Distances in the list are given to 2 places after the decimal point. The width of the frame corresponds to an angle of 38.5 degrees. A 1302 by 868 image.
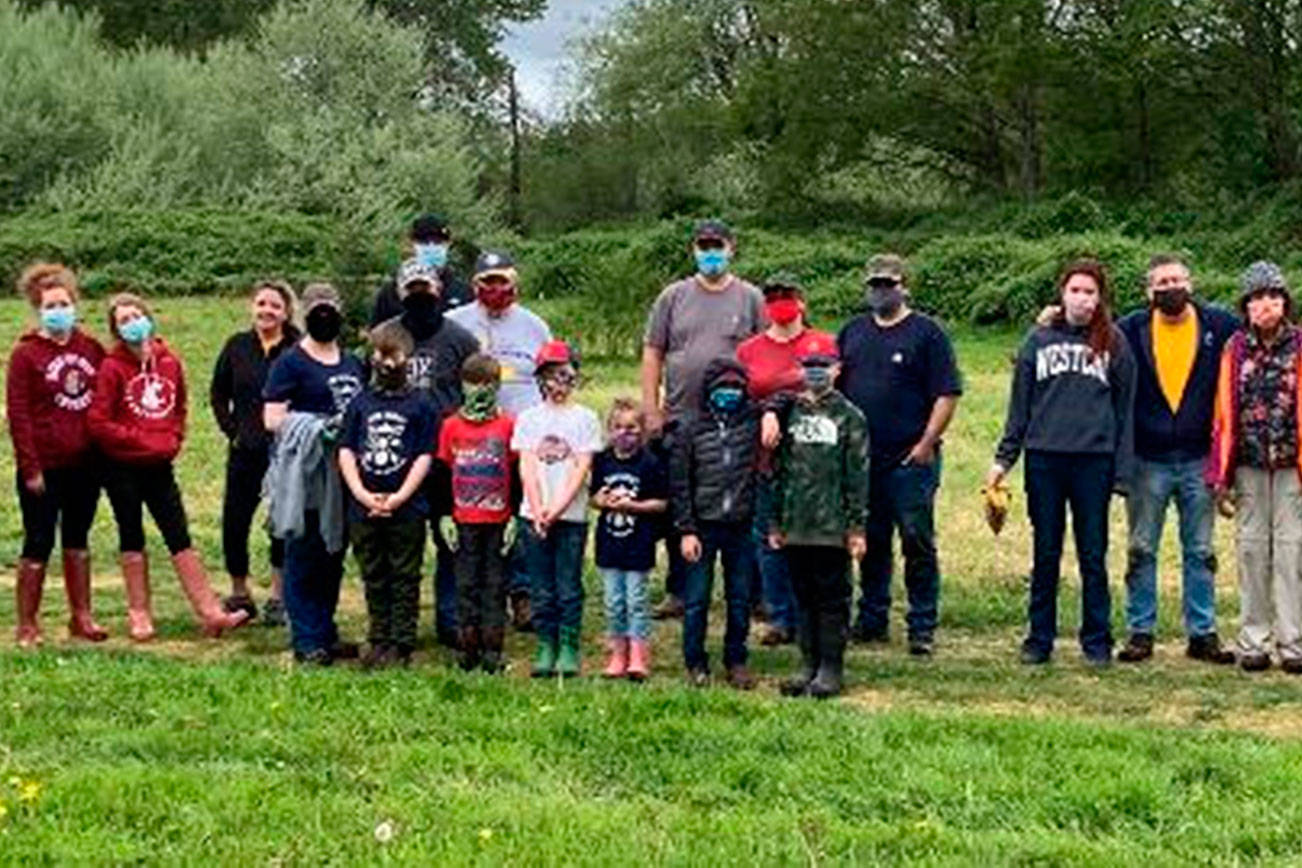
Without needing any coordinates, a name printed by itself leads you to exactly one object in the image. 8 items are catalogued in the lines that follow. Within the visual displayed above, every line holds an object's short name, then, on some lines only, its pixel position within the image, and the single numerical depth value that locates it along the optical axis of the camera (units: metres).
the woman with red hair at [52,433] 8.53
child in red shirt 8.12
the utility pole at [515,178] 51.17
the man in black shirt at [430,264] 8.98
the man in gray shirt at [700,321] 8.61
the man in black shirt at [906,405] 8.62
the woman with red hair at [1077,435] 8.30
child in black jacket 7.87
